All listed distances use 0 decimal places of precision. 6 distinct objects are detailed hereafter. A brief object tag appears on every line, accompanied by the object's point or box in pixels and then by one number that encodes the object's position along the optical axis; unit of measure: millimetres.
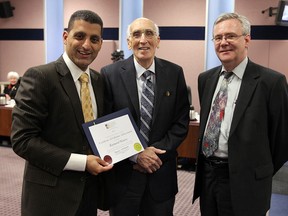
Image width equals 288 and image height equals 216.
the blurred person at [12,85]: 7089
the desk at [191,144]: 4874
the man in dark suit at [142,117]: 2057
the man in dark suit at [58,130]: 1574
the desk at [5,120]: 5930
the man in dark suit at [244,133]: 1917
